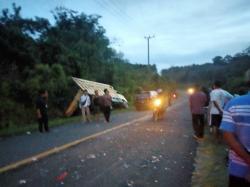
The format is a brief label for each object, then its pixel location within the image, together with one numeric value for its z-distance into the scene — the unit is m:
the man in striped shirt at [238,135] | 1.73
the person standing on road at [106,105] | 11.15
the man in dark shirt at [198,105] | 6.79
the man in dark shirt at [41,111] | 8.28
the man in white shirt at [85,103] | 11.06
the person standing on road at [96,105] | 11.64
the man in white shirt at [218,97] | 5.70
